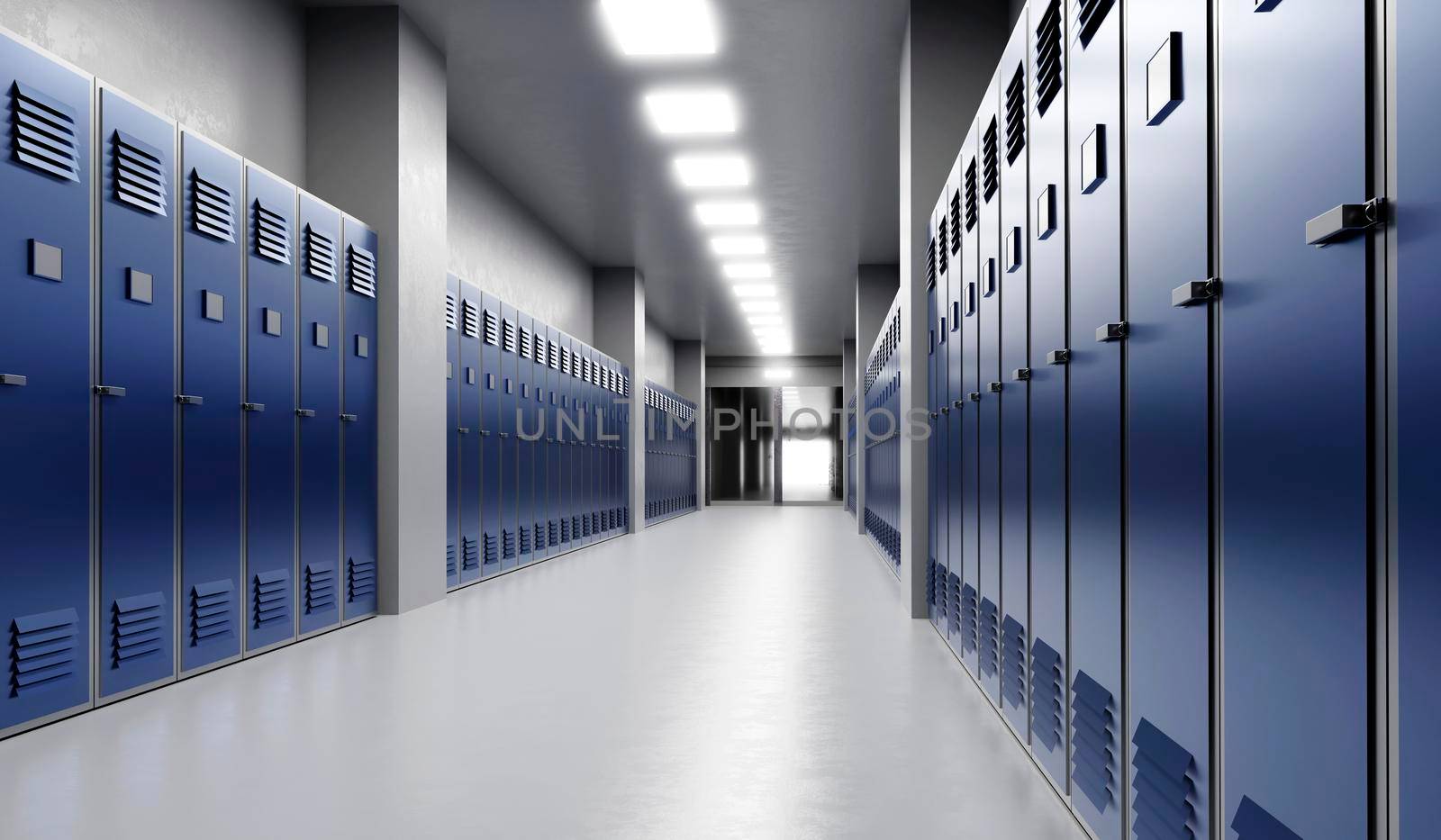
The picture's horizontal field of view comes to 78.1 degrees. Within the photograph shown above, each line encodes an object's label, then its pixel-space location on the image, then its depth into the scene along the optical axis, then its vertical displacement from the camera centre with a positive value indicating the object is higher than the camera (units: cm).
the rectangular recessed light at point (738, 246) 1273 +252
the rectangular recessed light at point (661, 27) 632 +290
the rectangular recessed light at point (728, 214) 1111 +262
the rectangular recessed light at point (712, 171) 945 +272
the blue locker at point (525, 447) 901 -29
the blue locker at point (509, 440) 856 -22
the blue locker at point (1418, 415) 108 +0
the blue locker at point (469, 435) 761 -14
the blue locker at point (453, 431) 738 -11
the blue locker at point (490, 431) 809 -12
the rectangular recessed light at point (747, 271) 1434 +242
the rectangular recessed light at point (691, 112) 785 +281
